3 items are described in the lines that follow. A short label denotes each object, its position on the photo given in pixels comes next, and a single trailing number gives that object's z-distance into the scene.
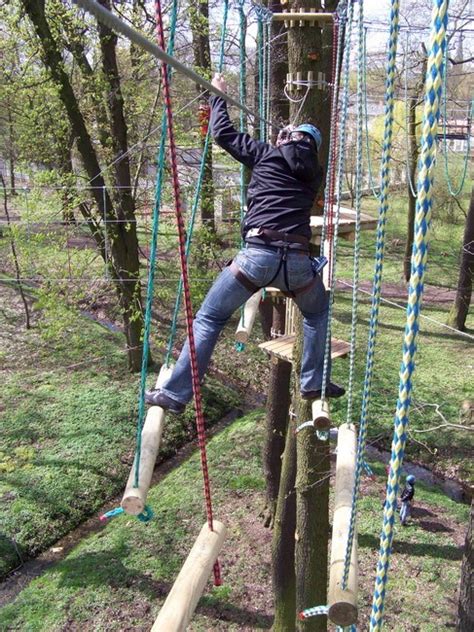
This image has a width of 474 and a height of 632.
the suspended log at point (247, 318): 3.38
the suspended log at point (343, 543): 1.56
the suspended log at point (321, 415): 2.49
